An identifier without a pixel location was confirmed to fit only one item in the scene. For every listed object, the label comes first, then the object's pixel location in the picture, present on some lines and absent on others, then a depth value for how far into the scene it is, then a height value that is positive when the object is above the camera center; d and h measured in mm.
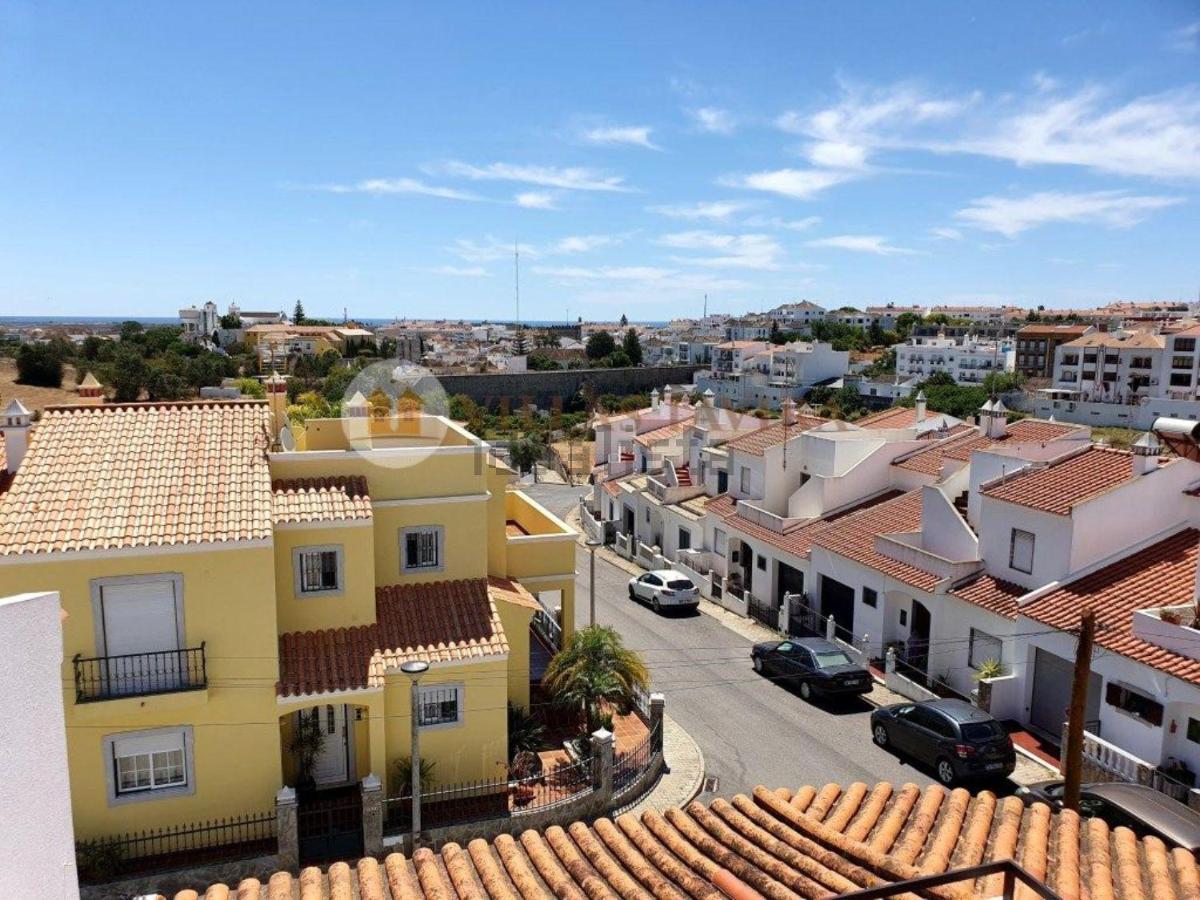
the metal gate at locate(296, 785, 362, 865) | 14672 -8811
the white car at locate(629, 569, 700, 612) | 30031 -9300
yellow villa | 14180 -5115
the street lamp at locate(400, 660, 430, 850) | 13698 -7061
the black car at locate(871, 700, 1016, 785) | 17375 -8531
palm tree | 18359 -7481
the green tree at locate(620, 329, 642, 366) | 158750 -4308
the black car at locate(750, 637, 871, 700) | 21594 -8764
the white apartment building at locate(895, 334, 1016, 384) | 120000 -4270
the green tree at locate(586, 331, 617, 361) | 167075 -4084
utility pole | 14031 -6372
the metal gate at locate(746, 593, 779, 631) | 28359 -9515
